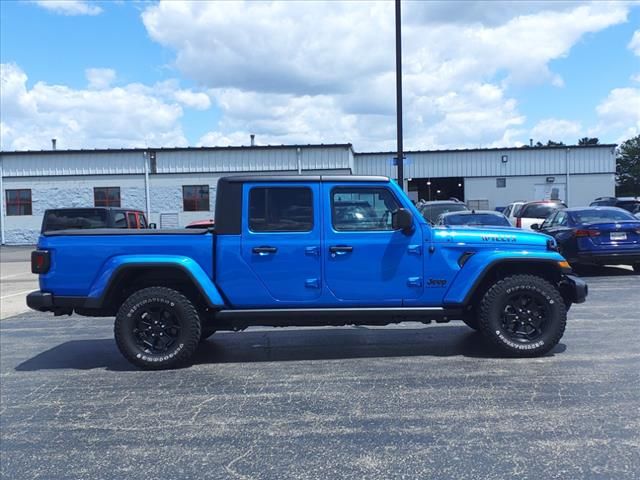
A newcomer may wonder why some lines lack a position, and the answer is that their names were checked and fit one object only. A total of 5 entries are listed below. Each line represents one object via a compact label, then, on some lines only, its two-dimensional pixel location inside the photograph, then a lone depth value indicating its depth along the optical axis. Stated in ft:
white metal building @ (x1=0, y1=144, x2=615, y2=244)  108.88
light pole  48.83
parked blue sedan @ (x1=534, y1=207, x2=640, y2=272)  40.42
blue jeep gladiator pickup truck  19.69
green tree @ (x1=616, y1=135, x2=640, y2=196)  302.04
